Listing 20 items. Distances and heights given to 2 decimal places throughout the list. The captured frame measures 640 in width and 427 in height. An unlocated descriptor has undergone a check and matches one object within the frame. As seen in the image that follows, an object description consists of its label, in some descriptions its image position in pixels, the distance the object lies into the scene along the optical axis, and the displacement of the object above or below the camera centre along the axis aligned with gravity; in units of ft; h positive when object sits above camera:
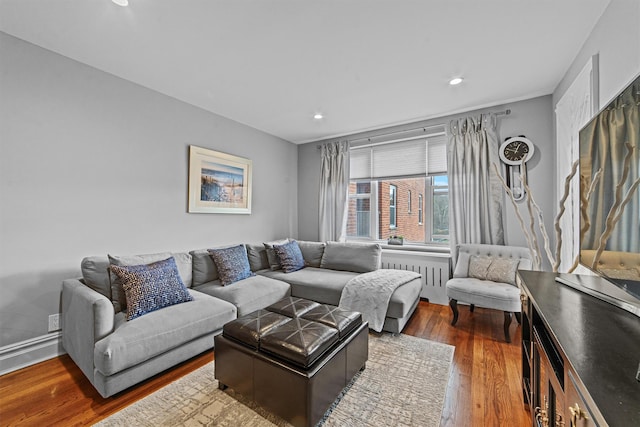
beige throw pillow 9.23 -1.82
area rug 5.02 -3.87
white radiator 11.35 -2.25
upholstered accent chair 8.22 -2.16
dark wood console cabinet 1.92 -1.28
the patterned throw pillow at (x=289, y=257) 11.49 -1.78
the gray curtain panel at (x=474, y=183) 10.60 +1.46
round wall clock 9.98 +2.66
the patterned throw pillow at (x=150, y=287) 6.65 -1.90
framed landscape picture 10.69 +1.52
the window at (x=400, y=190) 12.35 +1.42
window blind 12.26 +2.97
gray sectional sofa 5.63 -2.60
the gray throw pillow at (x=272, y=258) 11.79 -1.85
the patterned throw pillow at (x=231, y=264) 9.52 -1.77
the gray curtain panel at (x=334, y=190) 14.56 +1.50
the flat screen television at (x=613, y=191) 3.30 +0.42
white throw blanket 8.46 -2.57
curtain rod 10.37 +4.20
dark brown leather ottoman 4.75 -2.81
